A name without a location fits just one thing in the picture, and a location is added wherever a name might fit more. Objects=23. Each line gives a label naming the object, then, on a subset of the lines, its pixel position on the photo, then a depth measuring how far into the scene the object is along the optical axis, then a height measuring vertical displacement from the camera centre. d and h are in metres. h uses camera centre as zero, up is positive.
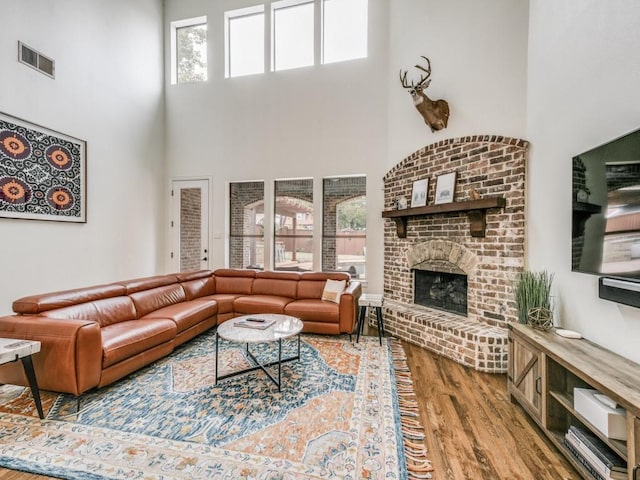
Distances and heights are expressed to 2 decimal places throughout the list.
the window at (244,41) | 5.13 +3.47
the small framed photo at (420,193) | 3.74 +0.58
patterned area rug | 1.59 -1.26
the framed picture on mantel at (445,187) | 3.43 +0.60
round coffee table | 2.44 -0.84
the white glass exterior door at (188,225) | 5.30 +0.19
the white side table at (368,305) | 3.48 -0.82
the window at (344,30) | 4.62 +3.33
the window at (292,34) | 4.89 +3.45
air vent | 3.19 +1.99
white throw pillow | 3.78 -0.70
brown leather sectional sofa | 2.09 -0.86
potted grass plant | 2.21 -0.50
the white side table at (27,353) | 1.89 -0.78
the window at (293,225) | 4.95 +0.19
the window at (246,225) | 5.16 +0.20
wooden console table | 1.27 -0.83
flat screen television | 1.56 +0.18
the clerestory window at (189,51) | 5.37 +3.43
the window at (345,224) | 4.68 +0.21
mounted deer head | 3.54 +1.60
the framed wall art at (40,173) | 3.06 +0.71
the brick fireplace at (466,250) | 2.98 -0.15
